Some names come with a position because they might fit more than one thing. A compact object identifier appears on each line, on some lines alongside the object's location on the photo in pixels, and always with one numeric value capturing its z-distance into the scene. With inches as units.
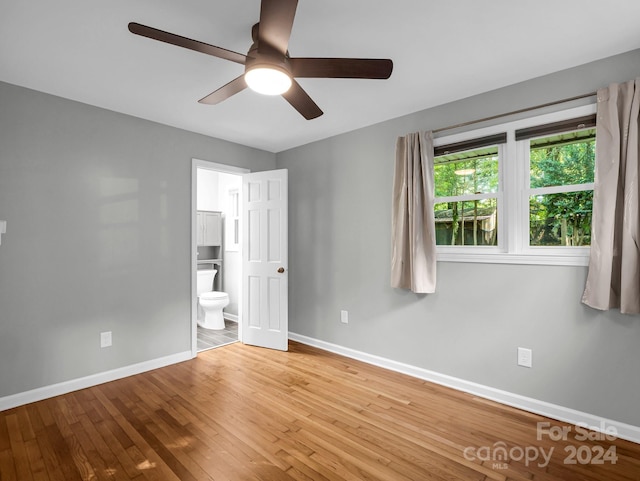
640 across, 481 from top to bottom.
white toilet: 181.6
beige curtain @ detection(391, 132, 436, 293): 115.8
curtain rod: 90.5
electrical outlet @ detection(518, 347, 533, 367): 98.3
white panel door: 151.6
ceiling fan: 56.1
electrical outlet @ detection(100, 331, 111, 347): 117.8
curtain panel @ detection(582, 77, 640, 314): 81.0
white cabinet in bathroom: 196.4
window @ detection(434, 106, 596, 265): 94.4
